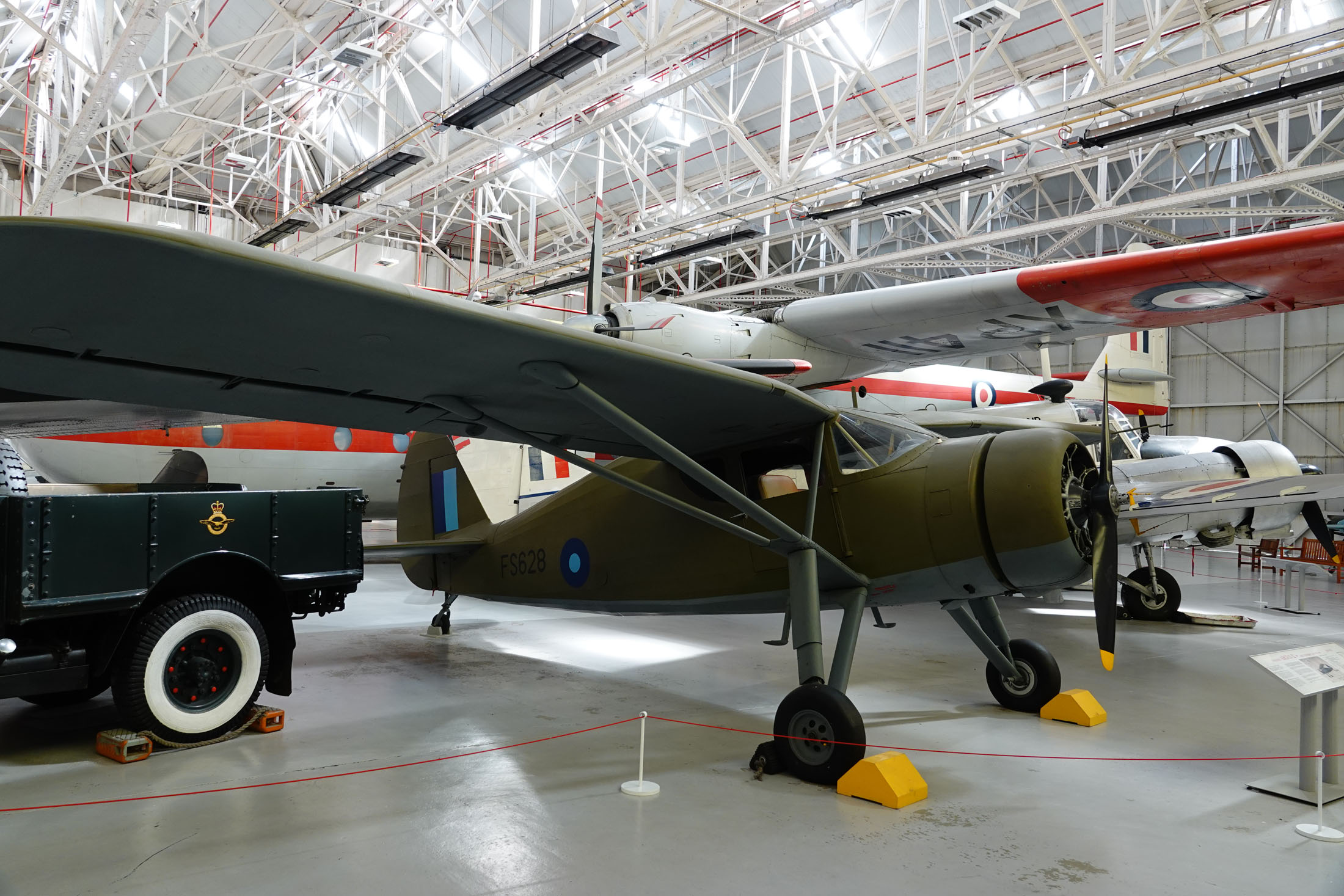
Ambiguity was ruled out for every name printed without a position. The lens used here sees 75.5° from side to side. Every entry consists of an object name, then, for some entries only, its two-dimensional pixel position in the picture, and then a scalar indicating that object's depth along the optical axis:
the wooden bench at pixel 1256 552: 17.19
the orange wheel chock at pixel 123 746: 4.72
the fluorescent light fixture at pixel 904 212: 16.73
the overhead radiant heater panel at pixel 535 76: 9.45
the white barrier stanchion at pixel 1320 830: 3.96
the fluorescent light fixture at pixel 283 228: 17.69
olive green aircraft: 3.32
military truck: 4.58
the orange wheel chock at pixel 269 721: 5.38
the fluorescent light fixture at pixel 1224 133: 14.05
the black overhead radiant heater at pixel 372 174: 13.65
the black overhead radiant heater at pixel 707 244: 16.70
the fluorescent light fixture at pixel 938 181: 12.62
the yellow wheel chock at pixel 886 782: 4.32
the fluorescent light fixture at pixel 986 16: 10.81
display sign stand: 4.23
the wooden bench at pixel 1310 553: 17.59
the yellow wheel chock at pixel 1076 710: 5.95
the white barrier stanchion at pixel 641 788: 4.41
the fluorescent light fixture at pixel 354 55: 12.41
